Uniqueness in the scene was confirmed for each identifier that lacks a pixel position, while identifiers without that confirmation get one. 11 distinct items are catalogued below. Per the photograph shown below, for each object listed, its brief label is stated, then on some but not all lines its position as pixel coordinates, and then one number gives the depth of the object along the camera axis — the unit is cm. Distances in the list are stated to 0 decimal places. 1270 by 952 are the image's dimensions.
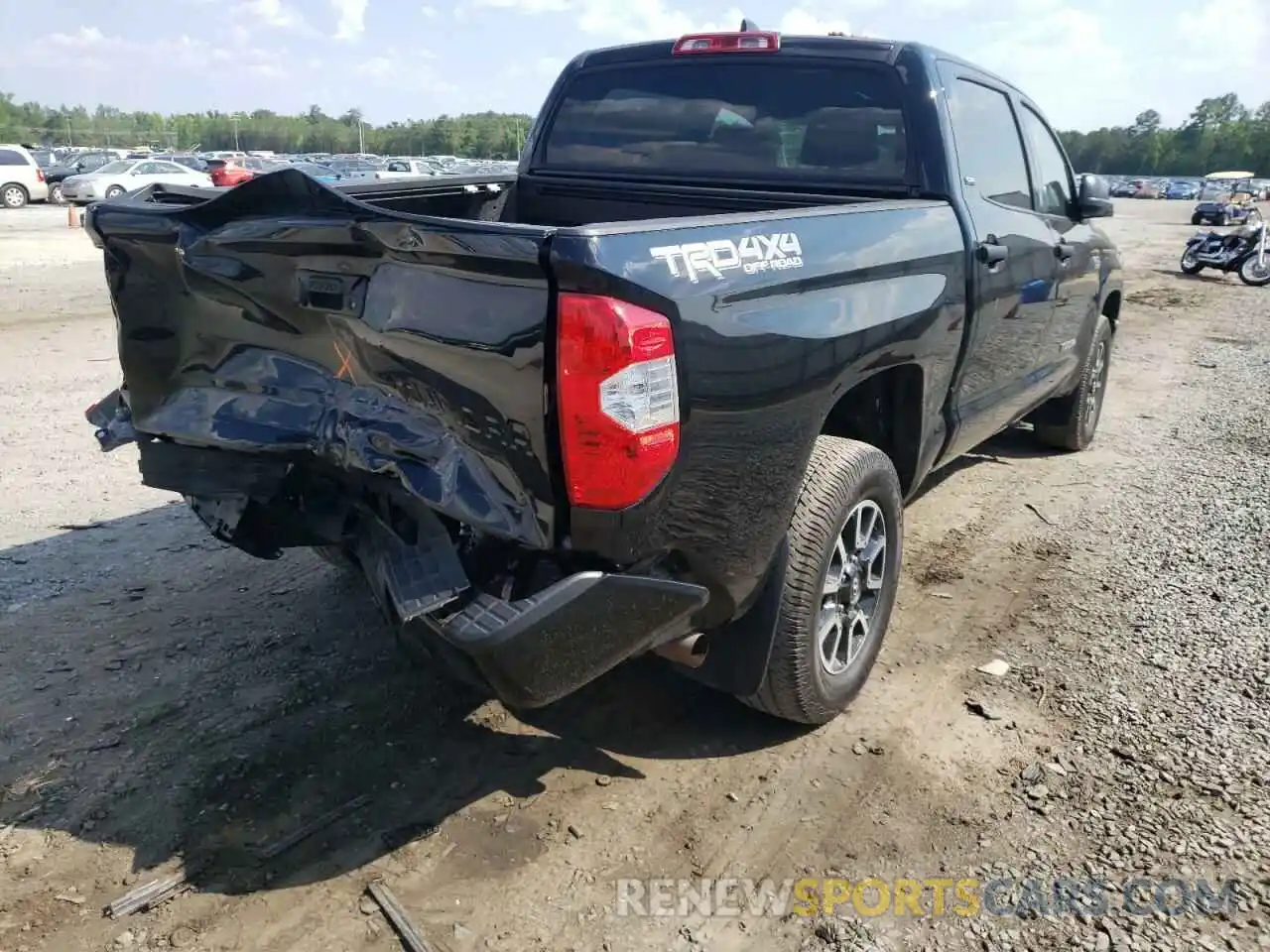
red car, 3128
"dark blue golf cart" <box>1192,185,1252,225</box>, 3326
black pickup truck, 226
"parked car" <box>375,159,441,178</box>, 3514
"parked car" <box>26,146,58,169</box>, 3730
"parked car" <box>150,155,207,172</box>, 3593
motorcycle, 1727
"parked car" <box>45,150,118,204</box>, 3205
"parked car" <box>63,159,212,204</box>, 2809
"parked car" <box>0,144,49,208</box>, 2800
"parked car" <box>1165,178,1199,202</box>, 6434
